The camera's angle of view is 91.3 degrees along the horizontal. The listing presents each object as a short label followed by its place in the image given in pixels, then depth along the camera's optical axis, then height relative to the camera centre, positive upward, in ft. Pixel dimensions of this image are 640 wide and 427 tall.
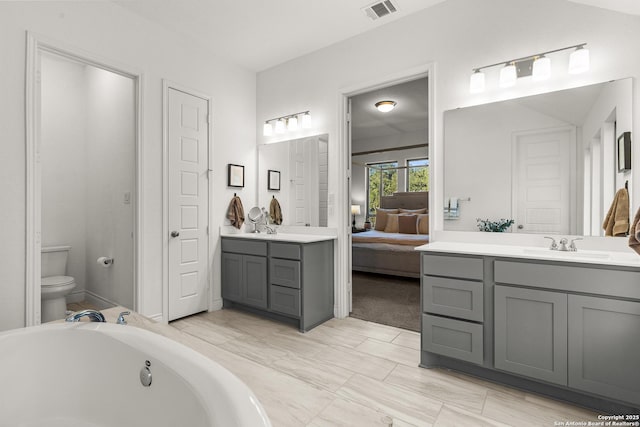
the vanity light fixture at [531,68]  6.70 +3.35
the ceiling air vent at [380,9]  8.70 +5.81
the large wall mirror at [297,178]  11.10 +1.28
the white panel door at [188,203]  10.17 +0.31
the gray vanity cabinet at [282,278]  9.42 -2.16
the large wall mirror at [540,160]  6.65 +1.24
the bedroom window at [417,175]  22.79 +2.76
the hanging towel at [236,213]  11.84 -0.04
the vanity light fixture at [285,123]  11.37 +3.38
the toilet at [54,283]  9.55 -2.20
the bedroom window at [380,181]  24.25 +2.44
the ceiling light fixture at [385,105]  16.08 +5.55
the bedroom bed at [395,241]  15.42 -1.51
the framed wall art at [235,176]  11.86 +1.40
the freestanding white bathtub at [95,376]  3.93 -2.36
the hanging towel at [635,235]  5.15 -0.39
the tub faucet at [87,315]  5.01 -1.71
